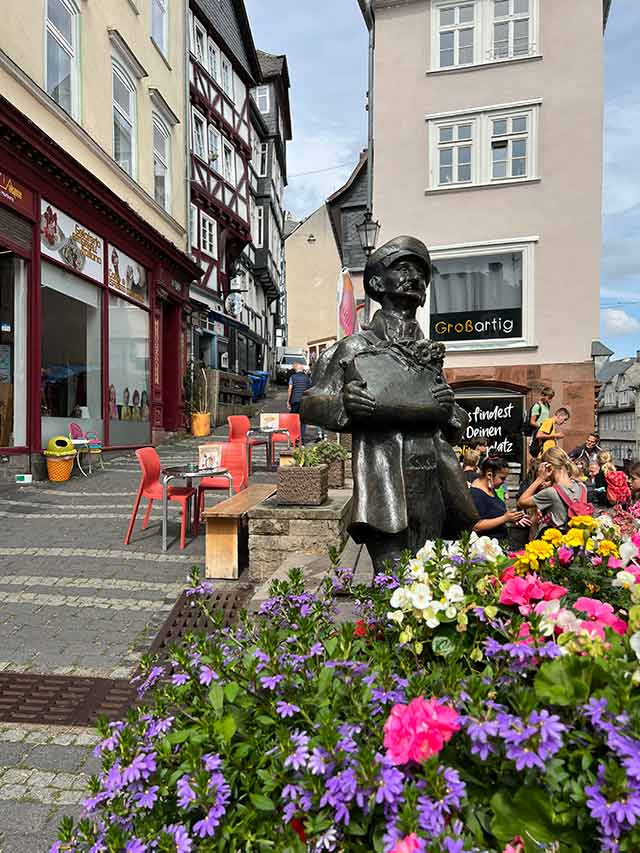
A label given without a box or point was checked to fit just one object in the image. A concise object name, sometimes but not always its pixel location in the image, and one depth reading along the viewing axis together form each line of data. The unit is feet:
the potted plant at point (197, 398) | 55.67
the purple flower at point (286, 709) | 4.03
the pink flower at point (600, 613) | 4.67
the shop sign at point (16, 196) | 29.12
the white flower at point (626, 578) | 5.13
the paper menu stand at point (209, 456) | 21.95
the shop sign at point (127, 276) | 41.91
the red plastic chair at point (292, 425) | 36.94
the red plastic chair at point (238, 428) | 31.27
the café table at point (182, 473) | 19.92
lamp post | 31.37
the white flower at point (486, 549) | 5.79
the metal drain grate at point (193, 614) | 13.55
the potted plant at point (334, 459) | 21.95
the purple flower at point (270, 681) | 4.20
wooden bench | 17.57
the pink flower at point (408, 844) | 3.22
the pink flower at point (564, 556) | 7.13
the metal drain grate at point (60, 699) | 10.43
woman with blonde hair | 17.49
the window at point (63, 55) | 34.53
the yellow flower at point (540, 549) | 6.52
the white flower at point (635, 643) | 3.76
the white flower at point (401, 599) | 4.91
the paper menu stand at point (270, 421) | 35.96
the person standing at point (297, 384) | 39.99
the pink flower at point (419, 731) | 3.59
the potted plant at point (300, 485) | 17.37
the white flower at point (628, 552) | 5.76
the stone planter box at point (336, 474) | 22.13
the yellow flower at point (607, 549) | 7.12
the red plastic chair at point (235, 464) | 24.31
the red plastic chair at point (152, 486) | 21.12
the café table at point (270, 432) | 35.09
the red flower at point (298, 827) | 3.72
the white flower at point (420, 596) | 4.80
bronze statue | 8.30
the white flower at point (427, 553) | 5.74
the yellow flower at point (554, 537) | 7.55
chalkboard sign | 40.27
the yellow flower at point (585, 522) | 8.02
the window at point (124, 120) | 43.42
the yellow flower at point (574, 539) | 7.32
